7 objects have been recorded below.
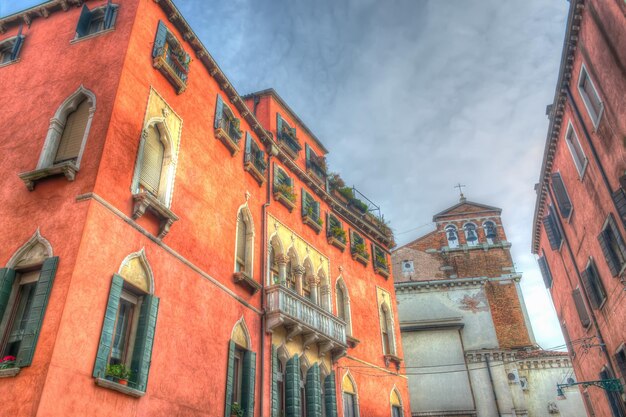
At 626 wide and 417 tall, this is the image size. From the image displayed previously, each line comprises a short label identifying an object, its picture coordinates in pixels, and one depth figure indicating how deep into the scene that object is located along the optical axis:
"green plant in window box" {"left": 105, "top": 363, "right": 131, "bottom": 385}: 8.39
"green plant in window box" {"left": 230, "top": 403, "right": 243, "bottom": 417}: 11.42
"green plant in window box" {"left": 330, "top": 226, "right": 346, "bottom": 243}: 19.49
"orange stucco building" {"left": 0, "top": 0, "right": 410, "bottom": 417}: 8.28
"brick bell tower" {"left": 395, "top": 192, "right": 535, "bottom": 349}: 30.88
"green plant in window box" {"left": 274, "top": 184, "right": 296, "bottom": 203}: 16.68
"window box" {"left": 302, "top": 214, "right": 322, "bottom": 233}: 17.94
